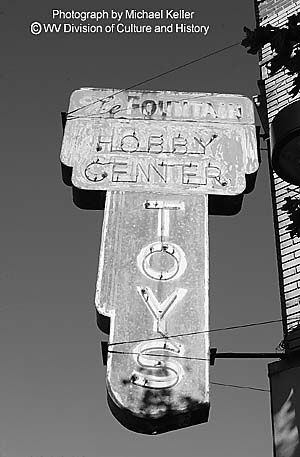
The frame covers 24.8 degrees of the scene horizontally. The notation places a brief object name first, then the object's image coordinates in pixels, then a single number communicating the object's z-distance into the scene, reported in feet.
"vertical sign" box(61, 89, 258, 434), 25.44
